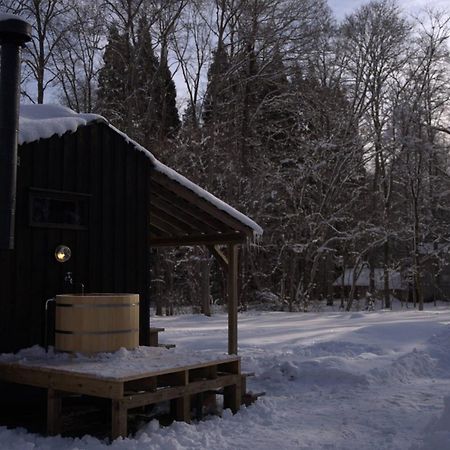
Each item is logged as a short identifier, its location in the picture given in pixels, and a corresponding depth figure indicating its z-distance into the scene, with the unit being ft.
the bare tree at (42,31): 84.94
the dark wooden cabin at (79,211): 23.84
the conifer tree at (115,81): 89.06
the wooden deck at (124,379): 19.66
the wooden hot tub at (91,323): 22.17
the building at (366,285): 133.18
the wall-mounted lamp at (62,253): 24.72
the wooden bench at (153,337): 32.50
